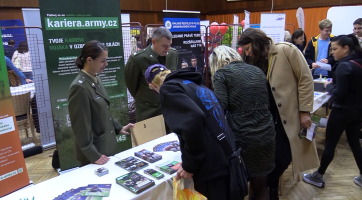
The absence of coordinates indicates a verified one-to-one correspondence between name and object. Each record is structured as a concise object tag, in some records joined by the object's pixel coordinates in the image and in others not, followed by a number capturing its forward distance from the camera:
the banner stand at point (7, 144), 1.93
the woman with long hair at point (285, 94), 2.06
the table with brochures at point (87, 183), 1.42
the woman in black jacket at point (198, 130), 1.17
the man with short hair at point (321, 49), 4.29
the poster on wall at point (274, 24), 4.96
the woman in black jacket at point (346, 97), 2.44
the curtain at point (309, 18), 9.03
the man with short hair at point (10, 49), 5.08
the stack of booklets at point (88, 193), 1.37
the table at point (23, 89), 3.94
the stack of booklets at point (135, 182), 1.43
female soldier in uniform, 1.70
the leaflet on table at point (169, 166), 1.64
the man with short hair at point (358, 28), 3.95
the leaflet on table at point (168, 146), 2.00
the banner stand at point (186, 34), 3.92
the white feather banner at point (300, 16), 6.67
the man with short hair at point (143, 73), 2.71
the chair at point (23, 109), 3.87
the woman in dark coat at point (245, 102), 1.63
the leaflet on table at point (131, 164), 1.70
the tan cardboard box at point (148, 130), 2.21
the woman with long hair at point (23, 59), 4.64
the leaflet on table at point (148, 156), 1.81
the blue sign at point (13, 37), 5.59
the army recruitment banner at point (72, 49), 2.68
